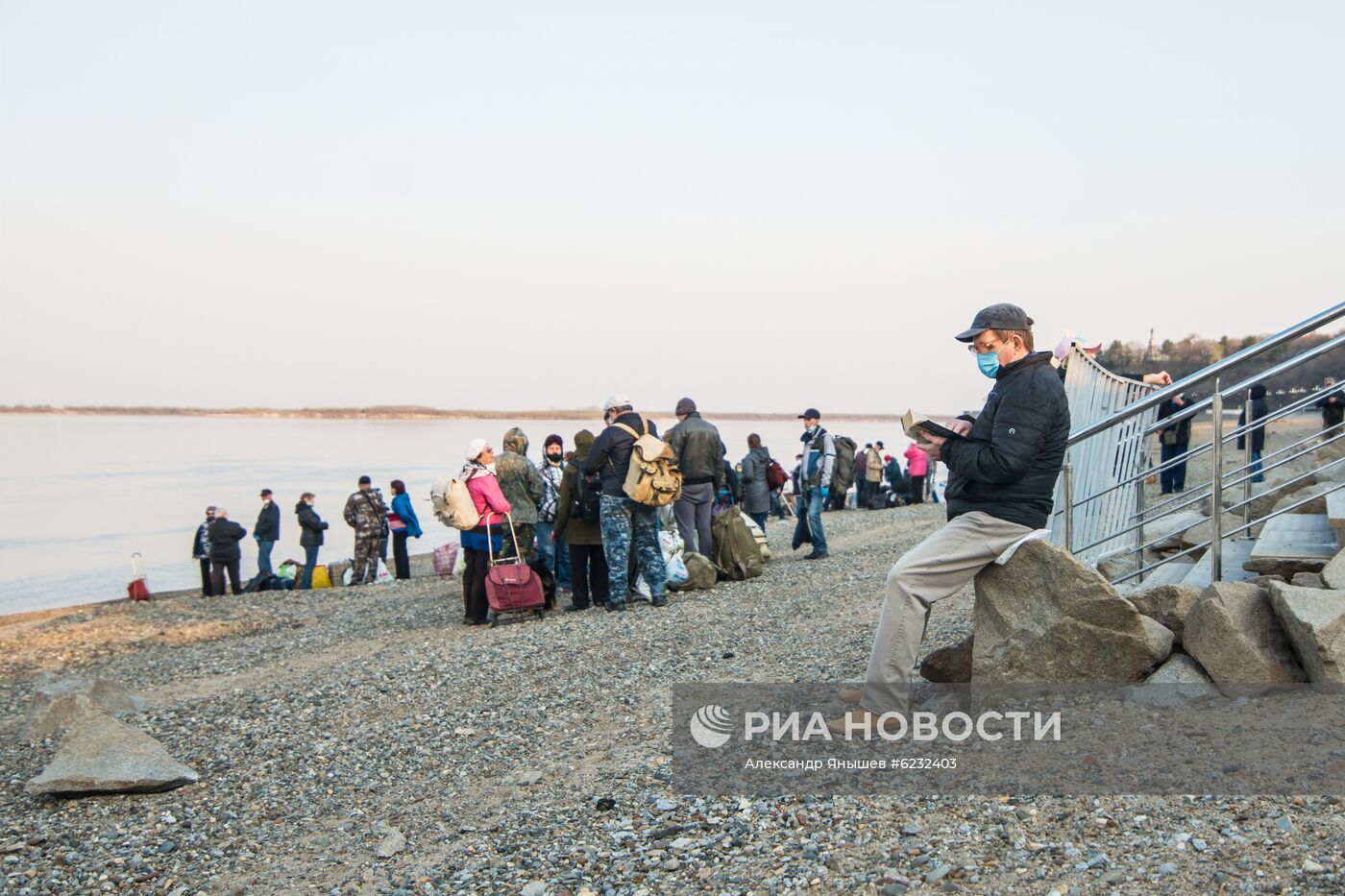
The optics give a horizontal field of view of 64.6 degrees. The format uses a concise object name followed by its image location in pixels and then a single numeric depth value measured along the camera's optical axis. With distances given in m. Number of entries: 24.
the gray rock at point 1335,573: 4.79
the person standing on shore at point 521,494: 10.52
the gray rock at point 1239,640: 4.57
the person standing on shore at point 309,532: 18.50
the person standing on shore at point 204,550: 18.25
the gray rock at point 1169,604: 5.01
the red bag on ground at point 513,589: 10.16
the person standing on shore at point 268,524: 19.16
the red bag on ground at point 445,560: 17.58
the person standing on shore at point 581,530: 10.47
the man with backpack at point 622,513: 10.23
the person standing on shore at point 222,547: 18.16
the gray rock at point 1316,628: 4.29
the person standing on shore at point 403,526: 17.30
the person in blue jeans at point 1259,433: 12.71
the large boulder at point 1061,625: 4.77
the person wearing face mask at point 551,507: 11.66
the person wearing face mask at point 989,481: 4.38
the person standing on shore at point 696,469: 12.09
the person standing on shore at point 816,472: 13.30
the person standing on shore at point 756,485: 16.89
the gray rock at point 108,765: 5.94
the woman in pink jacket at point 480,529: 10.03
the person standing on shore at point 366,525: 17.66
